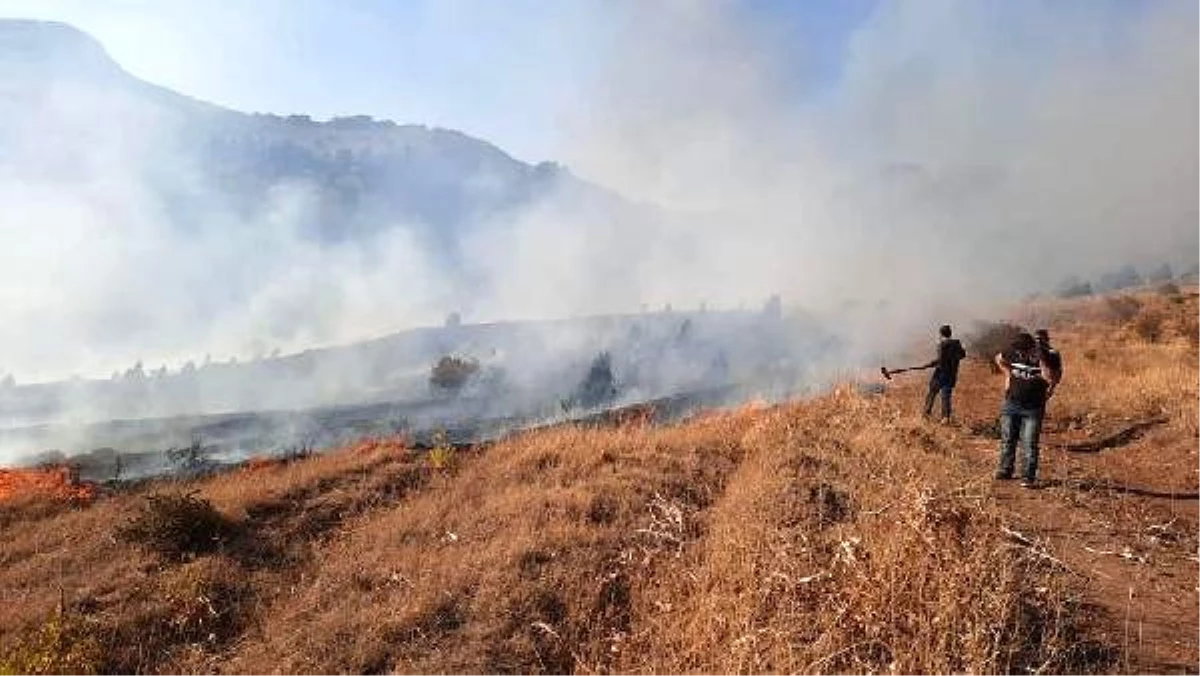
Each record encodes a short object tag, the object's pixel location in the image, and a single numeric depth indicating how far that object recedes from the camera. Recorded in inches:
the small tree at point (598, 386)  1146.7
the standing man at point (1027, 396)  414.6
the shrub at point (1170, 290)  1811.8
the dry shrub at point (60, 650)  225.1
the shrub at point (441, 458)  509.0
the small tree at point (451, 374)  1268.5
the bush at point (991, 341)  1038.4
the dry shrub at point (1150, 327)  1068.5
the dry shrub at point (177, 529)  360.8
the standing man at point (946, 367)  593.6
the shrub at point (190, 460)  732.7
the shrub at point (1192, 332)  931.7
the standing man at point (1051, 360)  430.9
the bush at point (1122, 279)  2896.2
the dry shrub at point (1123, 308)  1526.0
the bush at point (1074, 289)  2510.3
